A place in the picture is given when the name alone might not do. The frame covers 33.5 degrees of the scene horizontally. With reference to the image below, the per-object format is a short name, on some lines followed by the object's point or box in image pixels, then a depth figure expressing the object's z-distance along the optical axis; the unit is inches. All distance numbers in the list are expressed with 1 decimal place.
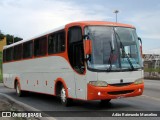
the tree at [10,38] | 3651.7
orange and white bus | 333.3
